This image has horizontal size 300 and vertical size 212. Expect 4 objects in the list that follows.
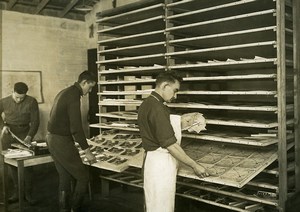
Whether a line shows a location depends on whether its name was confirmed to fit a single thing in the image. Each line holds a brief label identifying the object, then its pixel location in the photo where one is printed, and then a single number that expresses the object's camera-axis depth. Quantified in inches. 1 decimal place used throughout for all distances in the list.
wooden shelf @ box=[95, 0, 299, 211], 133.1
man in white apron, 130.1
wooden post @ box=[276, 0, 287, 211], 129.2
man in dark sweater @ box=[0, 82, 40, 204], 233.1
